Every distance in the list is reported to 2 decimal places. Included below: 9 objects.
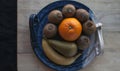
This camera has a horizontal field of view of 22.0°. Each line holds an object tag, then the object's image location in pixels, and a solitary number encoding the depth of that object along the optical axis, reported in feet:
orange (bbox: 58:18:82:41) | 2.94
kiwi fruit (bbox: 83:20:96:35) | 3.03
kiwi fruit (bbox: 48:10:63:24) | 3.00
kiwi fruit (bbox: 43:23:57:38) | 3.02
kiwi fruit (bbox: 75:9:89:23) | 3.03
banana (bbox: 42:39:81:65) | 3.16
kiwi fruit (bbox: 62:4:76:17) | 3.01
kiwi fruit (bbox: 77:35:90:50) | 3.03
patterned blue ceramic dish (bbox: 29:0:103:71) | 3.22
